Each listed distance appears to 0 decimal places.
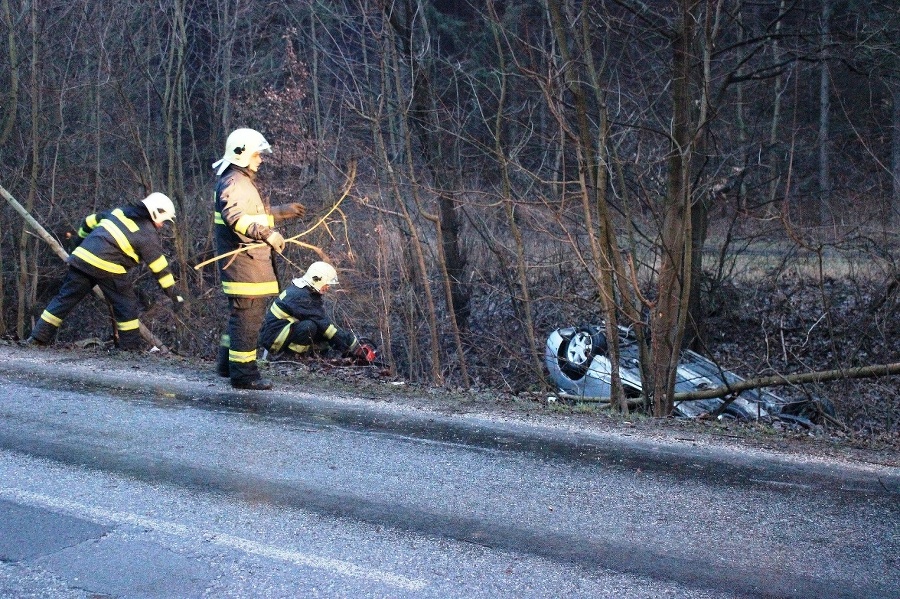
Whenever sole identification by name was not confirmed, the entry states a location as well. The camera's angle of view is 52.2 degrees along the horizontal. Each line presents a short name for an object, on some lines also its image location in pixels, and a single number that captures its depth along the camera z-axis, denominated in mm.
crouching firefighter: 12422
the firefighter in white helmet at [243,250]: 7836
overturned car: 10555
